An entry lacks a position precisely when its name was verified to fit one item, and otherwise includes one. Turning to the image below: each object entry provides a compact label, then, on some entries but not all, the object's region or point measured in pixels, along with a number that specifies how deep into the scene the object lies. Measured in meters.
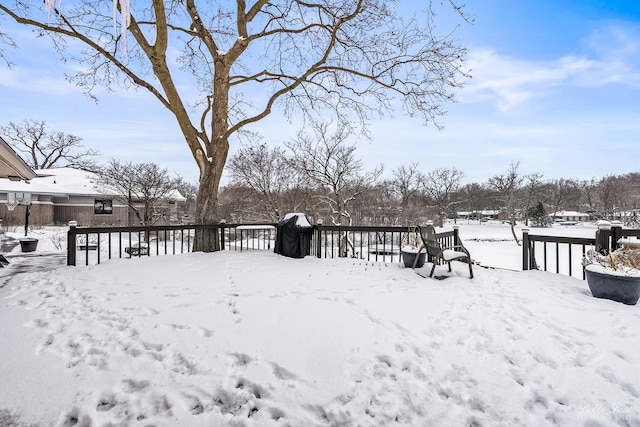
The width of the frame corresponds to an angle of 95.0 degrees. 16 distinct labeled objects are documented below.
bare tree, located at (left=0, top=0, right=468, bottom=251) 7.33
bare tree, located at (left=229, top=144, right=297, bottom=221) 15.55
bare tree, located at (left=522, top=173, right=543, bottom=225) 36.06
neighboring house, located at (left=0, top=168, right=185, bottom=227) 17.66
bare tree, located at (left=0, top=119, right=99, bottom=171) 26.55
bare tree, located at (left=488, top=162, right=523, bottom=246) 31.41
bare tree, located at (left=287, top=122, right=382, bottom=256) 13.95
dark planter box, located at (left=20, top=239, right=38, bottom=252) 7.94
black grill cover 6.57
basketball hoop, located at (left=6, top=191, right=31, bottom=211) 12.27
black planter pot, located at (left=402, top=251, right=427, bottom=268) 5.54
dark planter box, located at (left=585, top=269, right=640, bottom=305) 3.32
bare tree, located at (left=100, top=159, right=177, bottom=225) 15.34
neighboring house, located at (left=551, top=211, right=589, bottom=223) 61.28
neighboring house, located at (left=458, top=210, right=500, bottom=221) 62.66
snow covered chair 4.64
